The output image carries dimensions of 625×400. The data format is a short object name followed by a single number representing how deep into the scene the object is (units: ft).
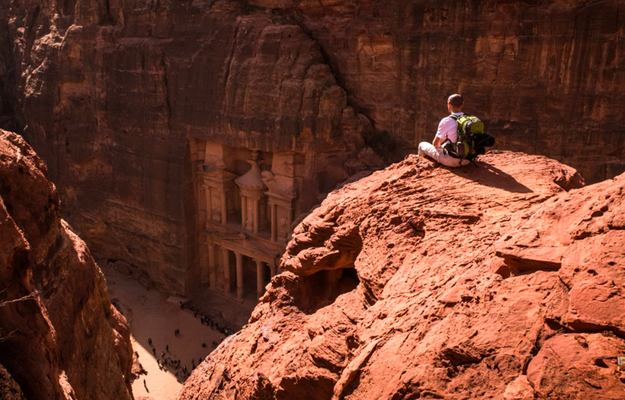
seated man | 24.95
